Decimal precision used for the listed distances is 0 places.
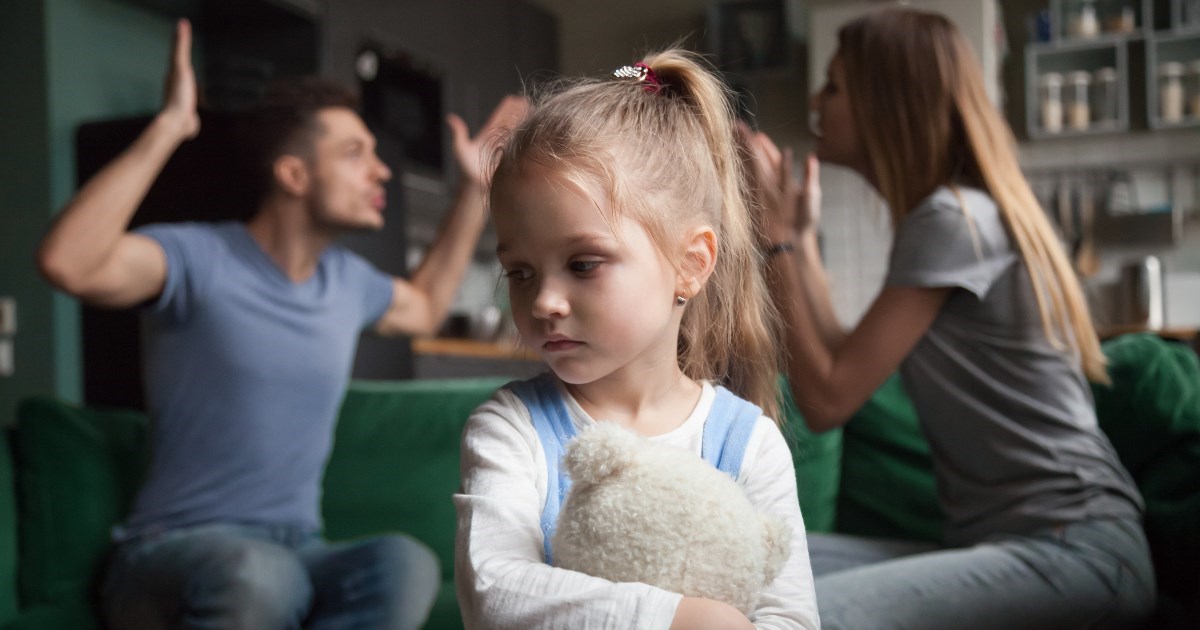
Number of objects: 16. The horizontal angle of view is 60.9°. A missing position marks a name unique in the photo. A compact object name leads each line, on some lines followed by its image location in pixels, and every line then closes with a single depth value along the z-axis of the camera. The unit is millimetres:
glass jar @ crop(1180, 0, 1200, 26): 4359
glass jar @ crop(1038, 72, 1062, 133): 4605
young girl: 634
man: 1470
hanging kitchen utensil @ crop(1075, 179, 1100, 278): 4641
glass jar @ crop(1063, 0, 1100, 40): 4535
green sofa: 1522
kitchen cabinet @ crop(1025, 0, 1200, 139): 4438
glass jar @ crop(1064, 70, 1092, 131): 4551
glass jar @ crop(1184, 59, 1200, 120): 4414
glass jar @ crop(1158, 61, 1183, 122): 4430
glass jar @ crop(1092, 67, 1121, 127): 4465
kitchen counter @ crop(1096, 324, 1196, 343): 3847
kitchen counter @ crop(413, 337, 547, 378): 3615
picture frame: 4992
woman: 1181
